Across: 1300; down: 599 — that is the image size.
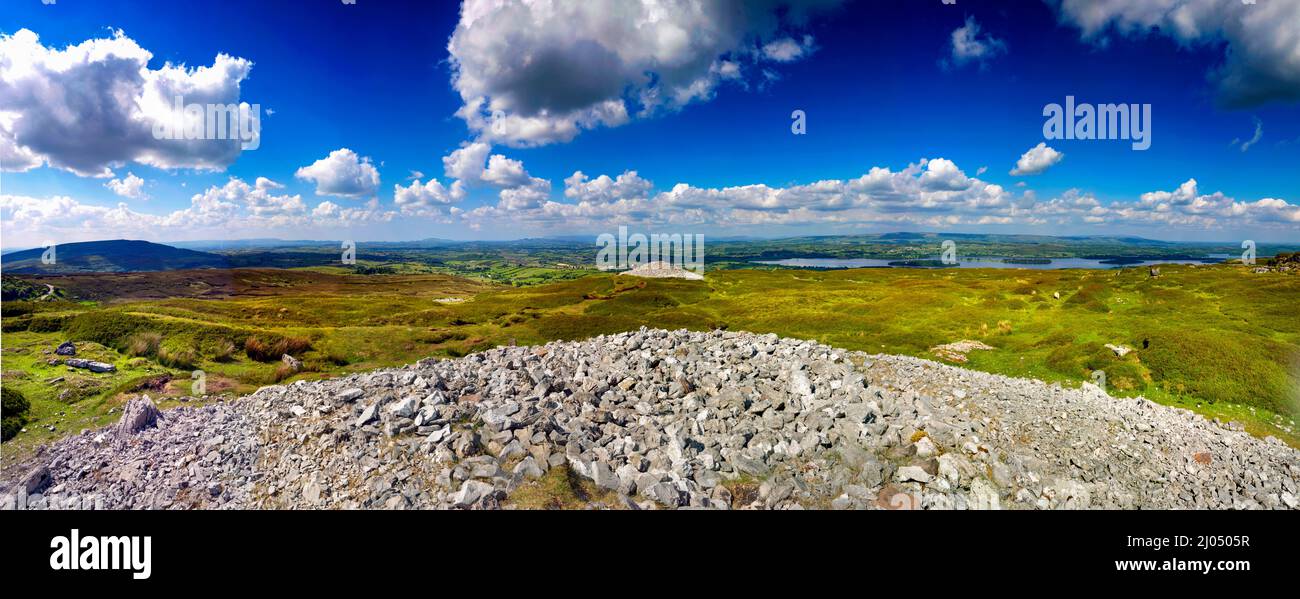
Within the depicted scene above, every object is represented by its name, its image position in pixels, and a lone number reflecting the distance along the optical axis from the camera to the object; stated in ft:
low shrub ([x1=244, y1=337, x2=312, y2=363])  76.95
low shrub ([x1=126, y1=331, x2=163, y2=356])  67.15
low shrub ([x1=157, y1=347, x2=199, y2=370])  65.41
